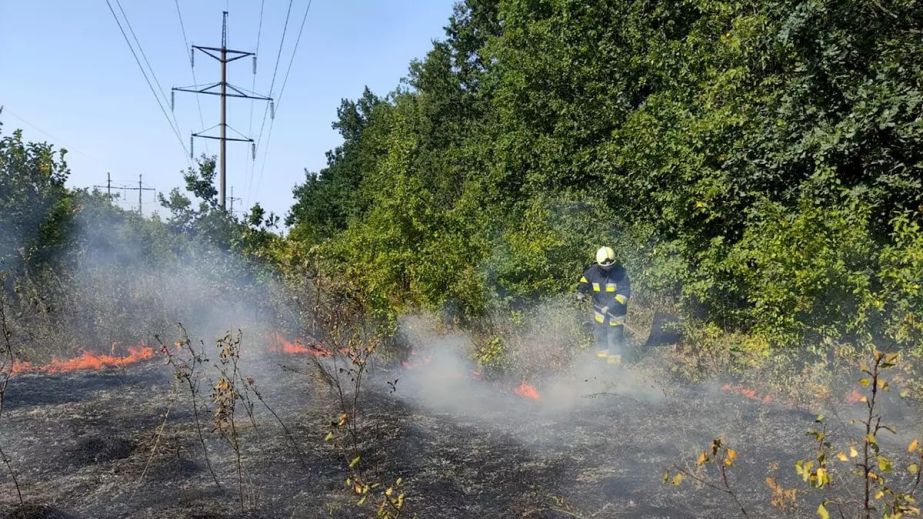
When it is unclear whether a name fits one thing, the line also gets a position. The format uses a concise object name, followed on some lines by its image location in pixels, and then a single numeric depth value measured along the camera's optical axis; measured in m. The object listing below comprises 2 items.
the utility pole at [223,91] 25.06
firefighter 9.29
